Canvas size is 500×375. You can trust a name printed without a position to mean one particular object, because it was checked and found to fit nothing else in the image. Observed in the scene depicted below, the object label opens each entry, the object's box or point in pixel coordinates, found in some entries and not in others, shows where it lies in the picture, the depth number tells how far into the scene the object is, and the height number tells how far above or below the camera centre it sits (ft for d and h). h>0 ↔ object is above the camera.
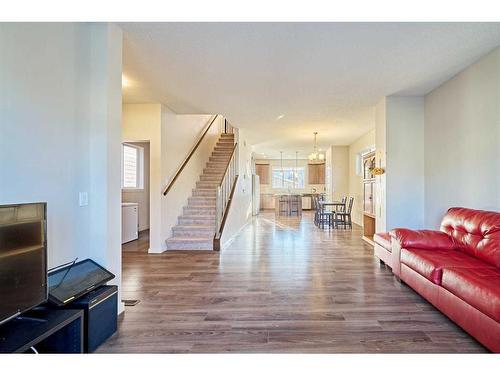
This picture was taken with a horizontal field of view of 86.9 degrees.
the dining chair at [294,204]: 38.58 -2.09
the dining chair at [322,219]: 25.38 -2.94
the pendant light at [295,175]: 46.91 +2.63
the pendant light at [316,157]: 27.02 +3.37
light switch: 7.27 -0.22
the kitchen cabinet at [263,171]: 47.06 +3.28
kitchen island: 38.52 -2.08
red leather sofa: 5.98 -2.27
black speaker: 5.92 -2.96
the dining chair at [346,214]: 25.26 -2.44
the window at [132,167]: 21.65 +2.01
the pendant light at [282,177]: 47.14 +2.29
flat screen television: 4.53 -1.24
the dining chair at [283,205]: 38.53 -2.30
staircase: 16.46 -1.88
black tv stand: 4.38 -2.51
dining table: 25.36 -1.41
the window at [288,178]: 46.91 +2.11
